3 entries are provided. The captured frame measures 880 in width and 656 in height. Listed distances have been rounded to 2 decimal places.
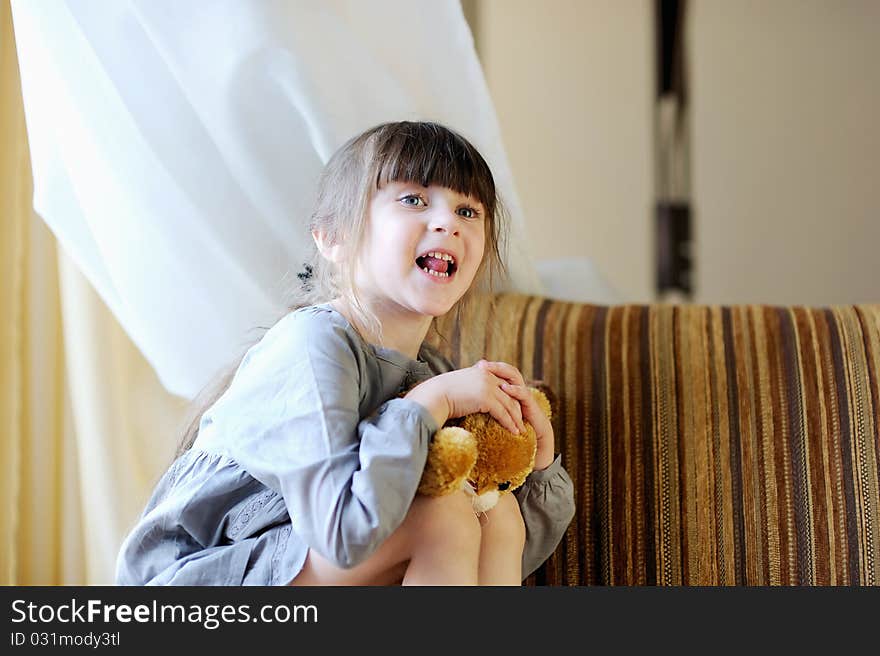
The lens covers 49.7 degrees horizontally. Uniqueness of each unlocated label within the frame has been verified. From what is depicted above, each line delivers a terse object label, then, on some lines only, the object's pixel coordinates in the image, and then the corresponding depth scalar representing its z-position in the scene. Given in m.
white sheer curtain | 0.97
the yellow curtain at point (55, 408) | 1.09
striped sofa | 0.98
